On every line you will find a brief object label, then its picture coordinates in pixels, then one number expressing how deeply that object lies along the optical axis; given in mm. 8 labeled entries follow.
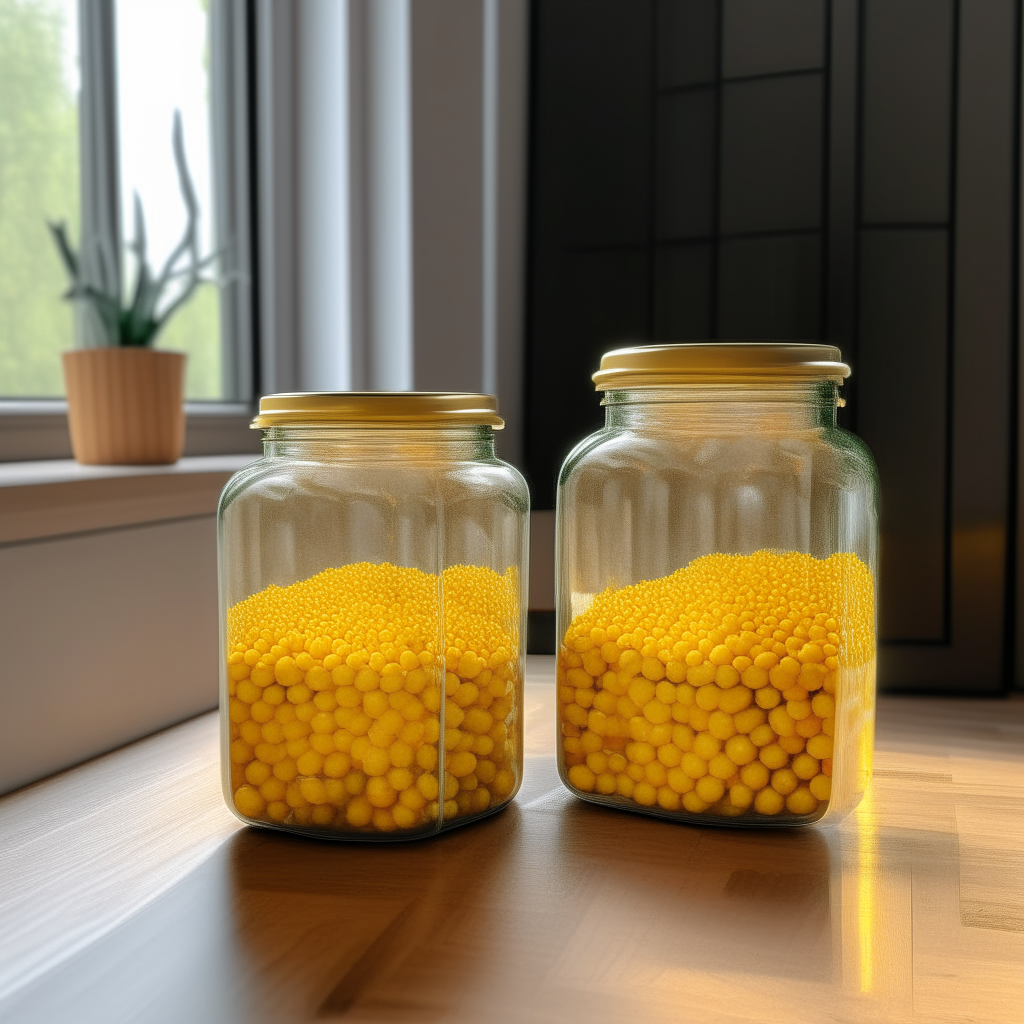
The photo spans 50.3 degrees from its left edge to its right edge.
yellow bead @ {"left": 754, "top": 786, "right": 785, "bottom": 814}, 621
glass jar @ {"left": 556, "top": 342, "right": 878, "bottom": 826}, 604
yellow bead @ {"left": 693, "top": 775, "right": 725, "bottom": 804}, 622
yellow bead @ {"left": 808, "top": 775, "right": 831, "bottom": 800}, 613
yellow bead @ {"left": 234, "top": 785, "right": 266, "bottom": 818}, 625
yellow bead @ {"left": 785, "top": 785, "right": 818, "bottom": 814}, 617
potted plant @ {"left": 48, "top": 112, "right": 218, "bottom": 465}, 1053
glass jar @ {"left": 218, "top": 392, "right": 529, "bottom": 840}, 588
